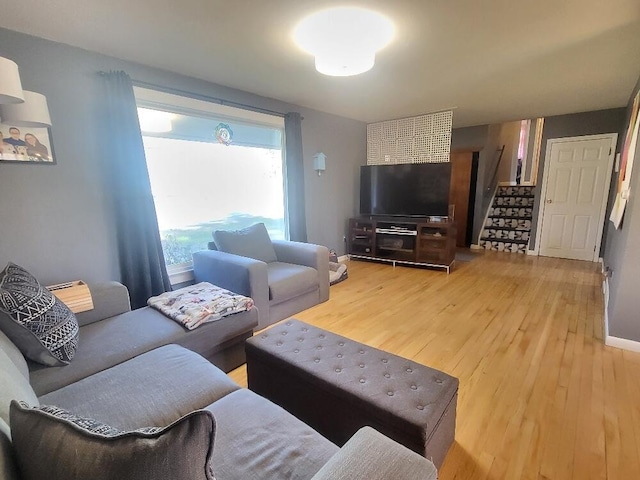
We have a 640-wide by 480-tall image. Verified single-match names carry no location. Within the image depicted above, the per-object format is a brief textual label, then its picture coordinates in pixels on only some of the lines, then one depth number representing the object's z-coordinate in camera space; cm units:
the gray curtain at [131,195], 240
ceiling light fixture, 189
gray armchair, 254
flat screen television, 433
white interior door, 461
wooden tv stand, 429
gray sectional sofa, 78
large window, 286
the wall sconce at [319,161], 420
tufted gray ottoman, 119
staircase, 562
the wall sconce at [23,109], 149
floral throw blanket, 190
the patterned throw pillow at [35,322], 132
